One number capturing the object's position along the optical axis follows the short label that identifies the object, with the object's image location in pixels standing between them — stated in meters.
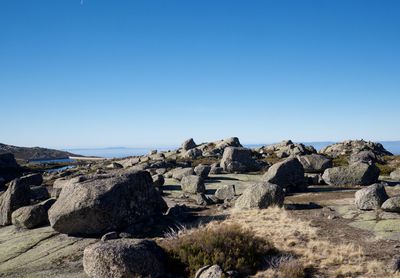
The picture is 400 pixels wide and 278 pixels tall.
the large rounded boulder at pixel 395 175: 39.97
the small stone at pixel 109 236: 20.25
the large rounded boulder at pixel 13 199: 26.86
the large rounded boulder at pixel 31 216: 24.31
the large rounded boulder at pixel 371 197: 24.72
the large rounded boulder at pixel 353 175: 35.09
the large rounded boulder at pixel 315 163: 44.34
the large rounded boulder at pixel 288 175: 33.50
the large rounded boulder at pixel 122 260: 15.23
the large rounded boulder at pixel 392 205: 23.26
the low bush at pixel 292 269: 15.16
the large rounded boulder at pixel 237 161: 47.75
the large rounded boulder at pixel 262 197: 26.58
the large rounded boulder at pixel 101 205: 21.56
